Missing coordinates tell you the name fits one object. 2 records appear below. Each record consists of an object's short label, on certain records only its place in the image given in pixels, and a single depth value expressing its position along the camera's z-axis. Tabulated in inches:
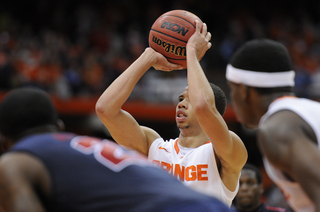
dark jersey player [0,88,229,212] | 174.7
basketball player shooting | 284.4
